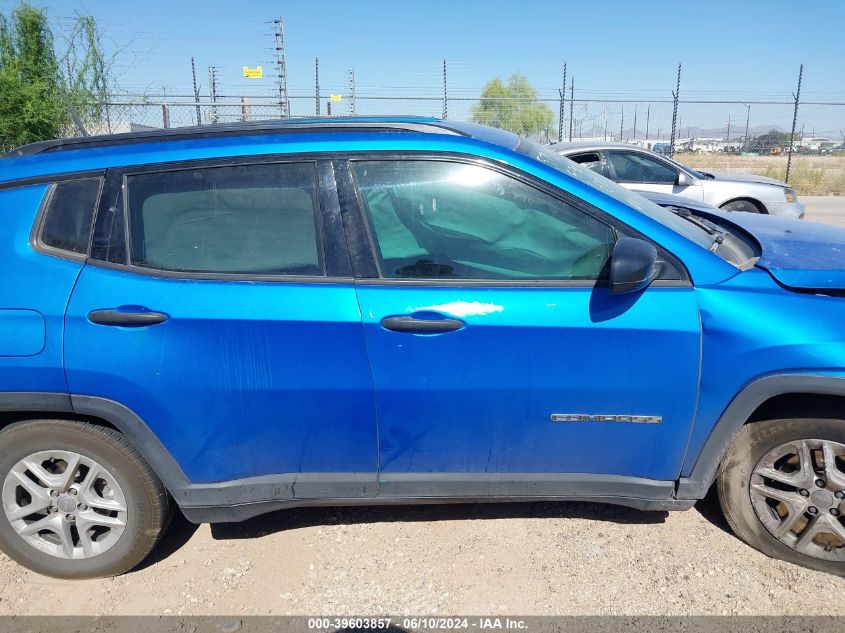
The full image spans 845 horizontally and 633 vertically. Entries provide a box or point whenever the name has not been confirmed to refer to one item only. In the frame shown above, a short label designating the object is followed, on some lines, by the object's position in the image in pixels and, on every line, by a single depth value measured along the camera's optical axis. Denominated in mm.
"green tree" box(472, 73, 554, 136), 17312
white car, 8500
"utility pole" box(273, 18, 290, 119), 15266
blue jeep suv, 2367
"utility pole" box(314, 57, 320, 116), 15062
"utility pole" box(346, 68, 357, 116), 15984
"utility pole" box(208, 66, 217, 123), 14625
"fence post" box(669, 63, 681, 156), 15445
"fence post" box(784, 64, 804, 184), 15227
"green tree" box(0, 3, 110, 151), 9984
